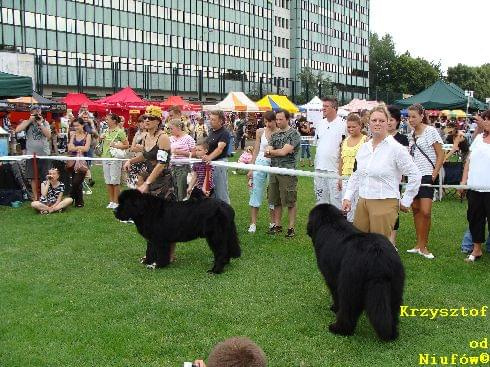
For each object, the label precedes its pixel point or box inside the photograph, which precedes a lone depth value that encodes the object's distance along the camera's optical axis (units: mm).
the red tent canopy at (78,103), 26734
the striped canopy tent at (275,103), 29456
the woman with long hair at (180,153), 8489
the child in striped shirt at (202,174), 8094
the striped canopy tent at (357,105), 33906
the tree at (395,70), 97750
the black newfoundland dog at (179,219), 6250
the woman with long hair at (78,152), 10875
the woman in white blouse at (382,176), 4875
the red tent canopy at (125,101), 26105
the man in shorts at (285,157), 7898
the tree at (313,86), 71125
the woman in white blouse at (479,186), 6469
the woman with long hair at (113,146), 10406
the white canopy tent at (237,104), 27531
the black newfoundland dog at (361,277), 4012
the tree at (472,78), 98688
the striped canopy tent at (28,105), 16512
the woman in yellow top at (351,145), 6844
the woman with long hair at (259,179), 8484
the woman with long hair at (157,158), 6648
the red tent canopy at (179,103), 28558
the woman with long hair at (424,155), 6863
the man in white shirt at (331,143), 7351
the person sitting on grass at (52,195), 10211
